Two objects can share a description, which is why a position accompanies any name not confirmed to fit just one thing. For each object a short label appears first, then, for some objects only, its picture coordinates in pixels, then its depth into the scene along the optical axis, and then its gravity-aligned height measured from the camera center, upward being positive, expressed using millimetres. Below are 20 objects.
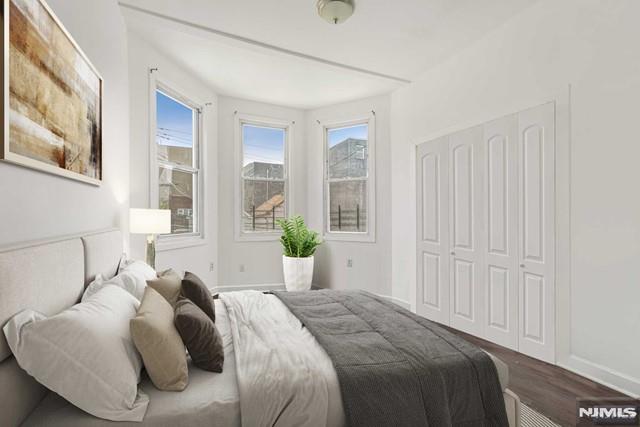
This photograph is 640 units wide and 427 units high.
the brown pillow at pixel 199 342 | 1413 -550
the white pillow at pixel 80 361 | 1054 -488
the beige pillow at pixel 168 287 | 1773 -397
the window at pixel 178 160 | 3721 +653
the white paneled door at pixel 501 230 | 2900 -153
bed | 1033 -654
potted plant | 4734 -573
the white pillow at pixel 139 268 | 2061 -351
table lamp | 2828 -60
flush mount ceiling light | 2578 +1616
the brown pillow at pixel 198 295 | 1834 -452
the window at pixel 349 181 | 4906 +501
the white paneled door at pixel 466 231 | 3236 -178
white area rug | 1879 -1198
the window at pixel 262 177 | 5066 +576
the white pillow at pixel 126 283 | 1645 -368
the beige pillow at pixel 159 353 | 1243 -530
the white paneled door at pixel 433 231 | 3654 -206
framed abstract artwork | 1186 +526
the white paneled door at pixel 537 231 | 2615 -144
